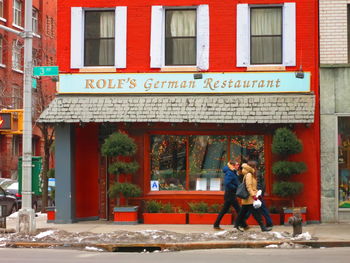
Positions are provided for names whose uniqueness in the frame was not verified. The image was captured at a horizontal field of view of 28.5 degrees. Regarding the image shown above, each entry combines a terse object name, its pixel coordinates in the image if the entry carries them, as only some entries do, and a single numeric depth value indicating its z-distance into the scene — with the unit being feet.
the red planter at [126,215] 62.90
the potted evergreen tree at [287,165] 60.54
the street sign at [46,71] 56.03
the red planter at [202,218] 63.36
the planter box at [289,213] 60.97
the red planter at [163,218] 63.77
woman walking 54.49
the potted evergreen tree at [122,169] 62.34
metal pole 55.88
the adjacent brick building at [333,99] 63.16
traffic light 57.57
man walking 57.06
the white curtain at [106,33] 67.15
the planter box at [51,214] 66.18
